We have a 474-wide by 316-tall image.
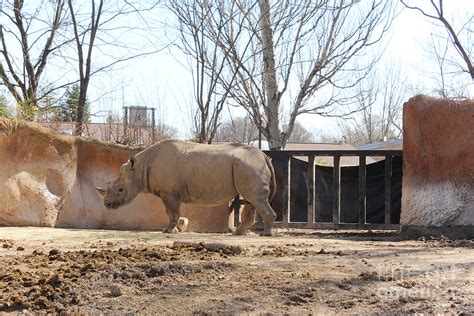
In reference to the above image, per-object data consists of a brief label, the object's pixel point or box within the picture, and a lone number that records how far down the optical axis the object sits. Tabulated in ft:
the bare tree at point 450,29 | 67.41
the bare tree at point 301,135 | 236.47
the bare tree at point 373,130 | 136.26
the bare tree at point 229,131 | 136.41
